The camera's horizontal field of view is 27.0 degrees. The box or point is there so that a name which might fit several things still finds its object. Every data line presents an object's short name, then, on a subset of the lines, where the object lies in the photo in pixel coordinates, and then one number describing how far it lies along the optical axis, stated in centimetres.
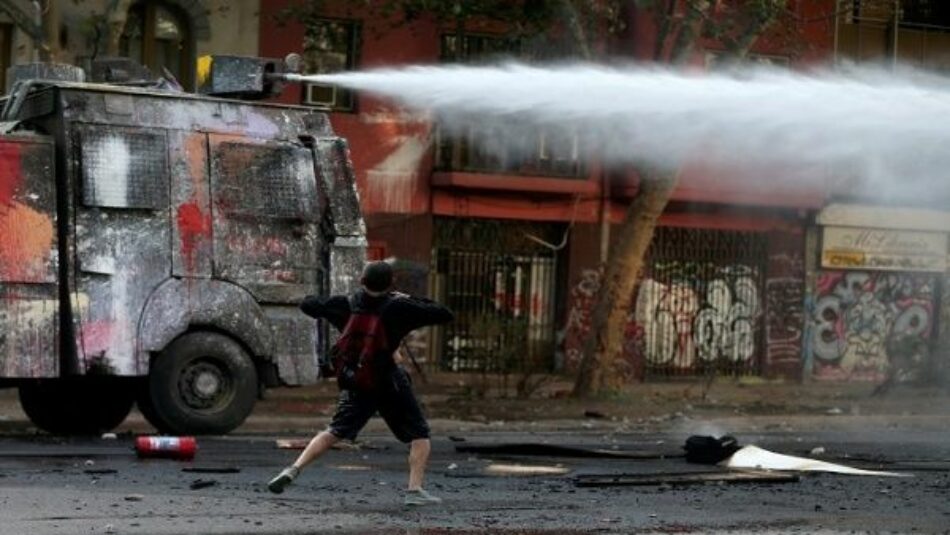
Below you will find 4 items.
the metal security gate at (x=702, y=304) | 3150
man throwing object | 1168
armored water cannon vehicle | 1582
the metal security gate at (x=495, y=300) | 2994
